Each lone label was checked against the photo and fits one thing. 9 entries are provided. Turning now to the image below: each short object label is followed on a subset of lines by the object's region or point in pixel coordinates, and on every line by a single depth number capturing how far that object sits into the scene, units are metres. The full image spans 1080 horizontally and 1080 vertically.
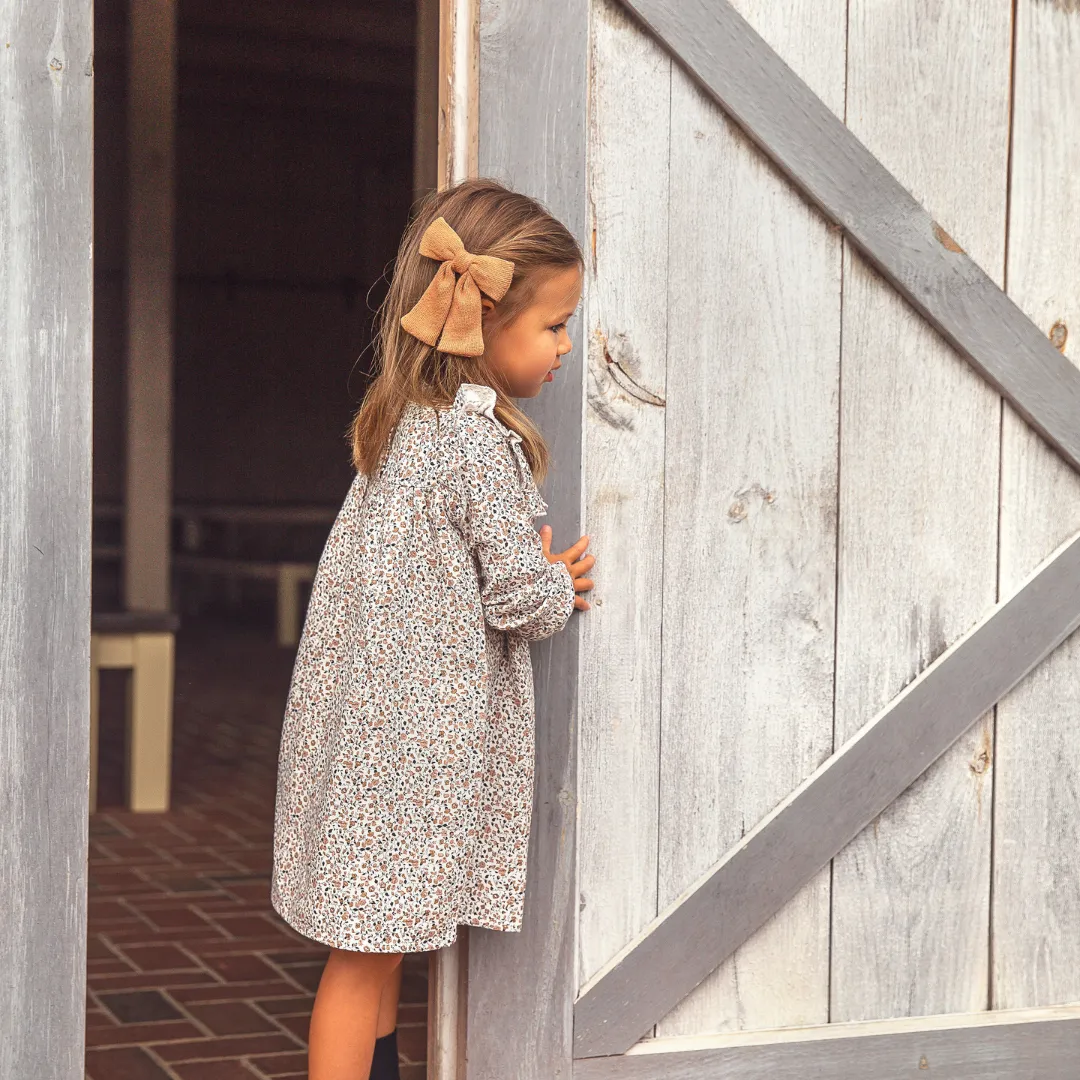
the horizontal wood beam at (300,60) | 10.06
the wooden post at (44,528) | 2.16
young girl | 2.16
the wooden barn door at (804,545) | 2.43
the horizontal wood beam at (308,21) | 8.97
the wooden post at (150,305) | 5.98
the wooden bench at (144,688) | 5.35
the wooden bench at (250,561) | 9.30
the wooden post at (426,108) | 4.64
